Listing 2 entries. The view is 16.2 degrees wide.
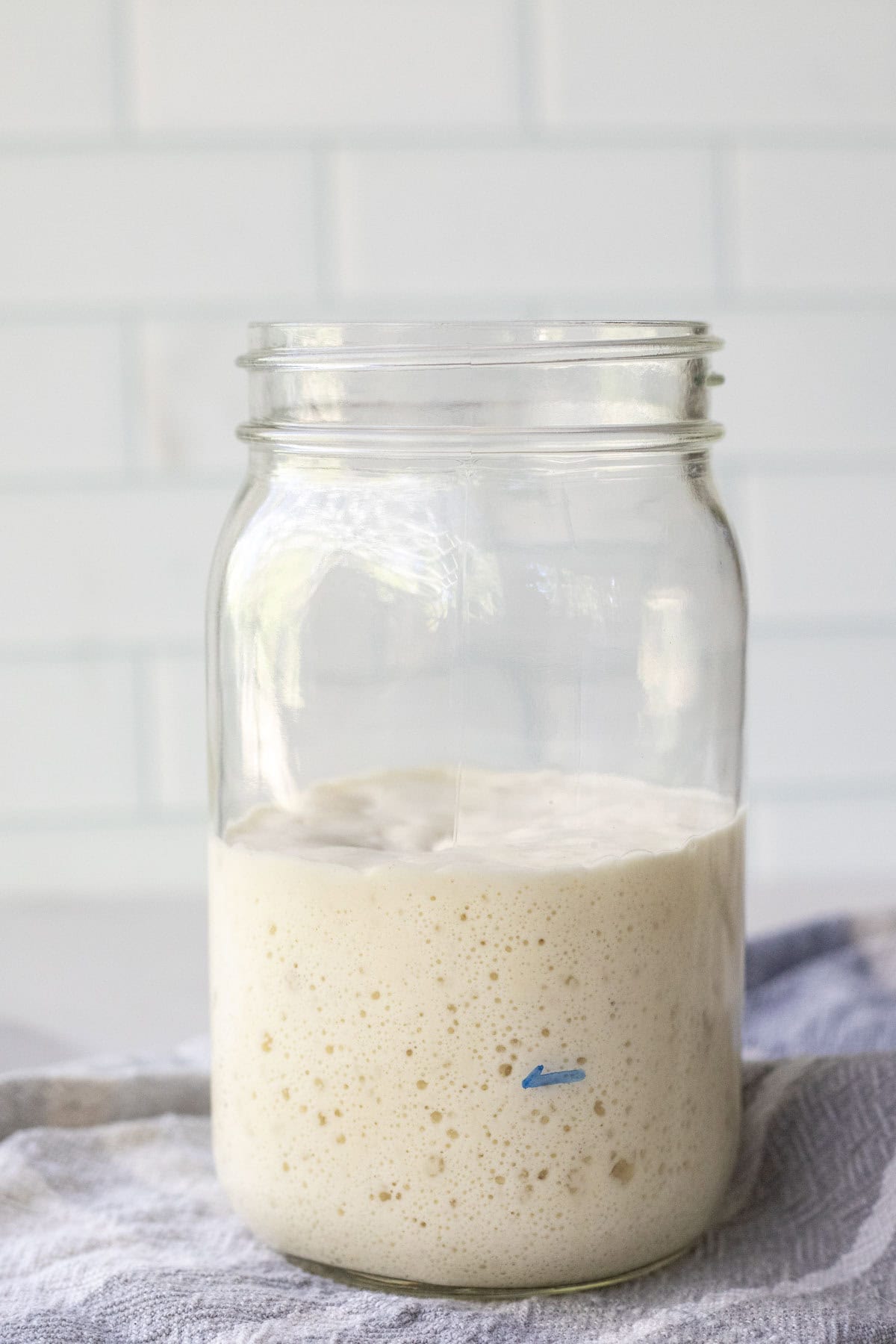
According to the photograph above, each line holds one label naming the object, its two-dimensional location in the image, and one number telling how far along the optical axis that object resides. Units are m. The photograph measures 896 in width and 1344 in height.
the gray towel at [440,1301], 0.64
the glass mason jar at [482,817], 0.65
